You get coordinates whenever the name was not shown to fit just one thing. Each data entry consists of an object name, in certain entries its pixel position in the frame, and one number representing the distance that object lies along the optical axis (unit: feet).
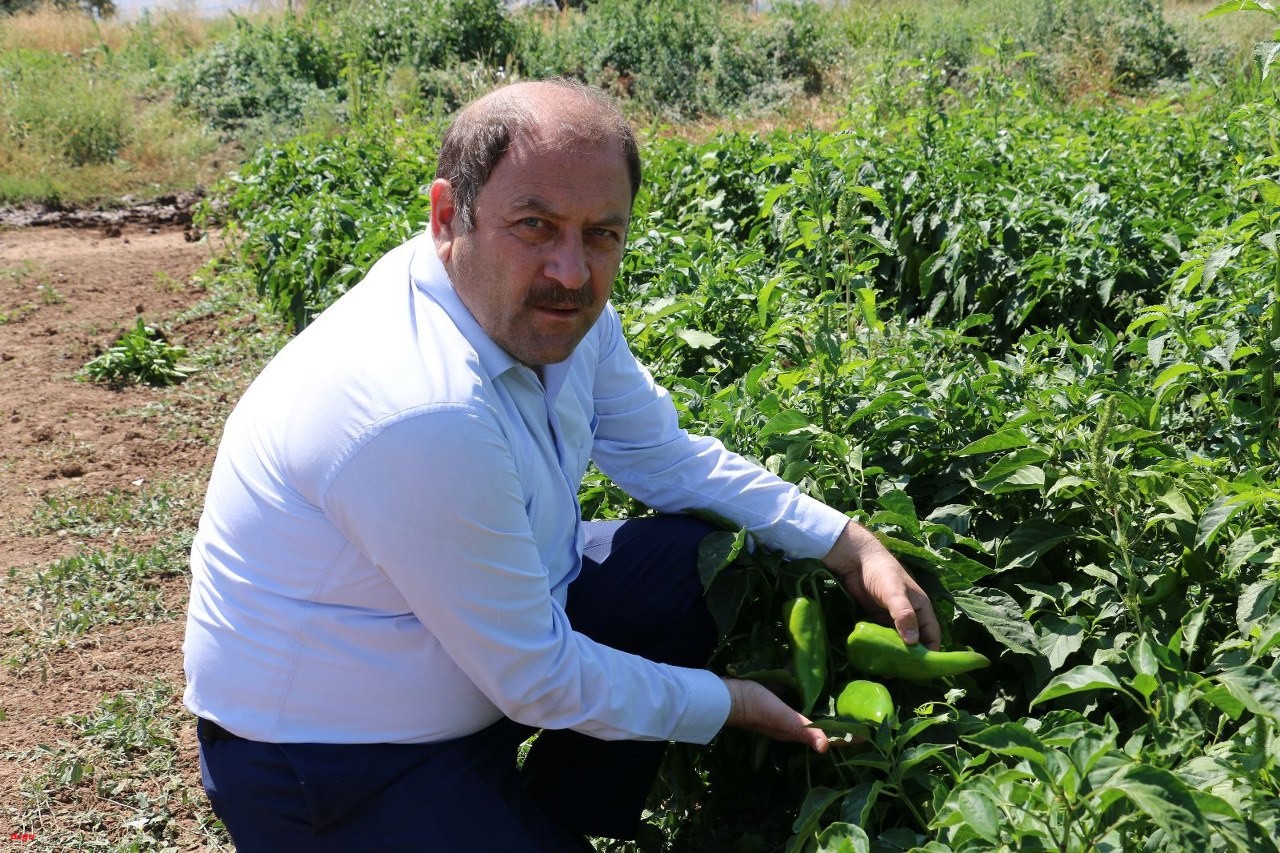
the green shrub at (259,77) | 40.98
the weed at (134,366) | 18.16
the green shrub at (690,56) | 42.22
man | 5.68
